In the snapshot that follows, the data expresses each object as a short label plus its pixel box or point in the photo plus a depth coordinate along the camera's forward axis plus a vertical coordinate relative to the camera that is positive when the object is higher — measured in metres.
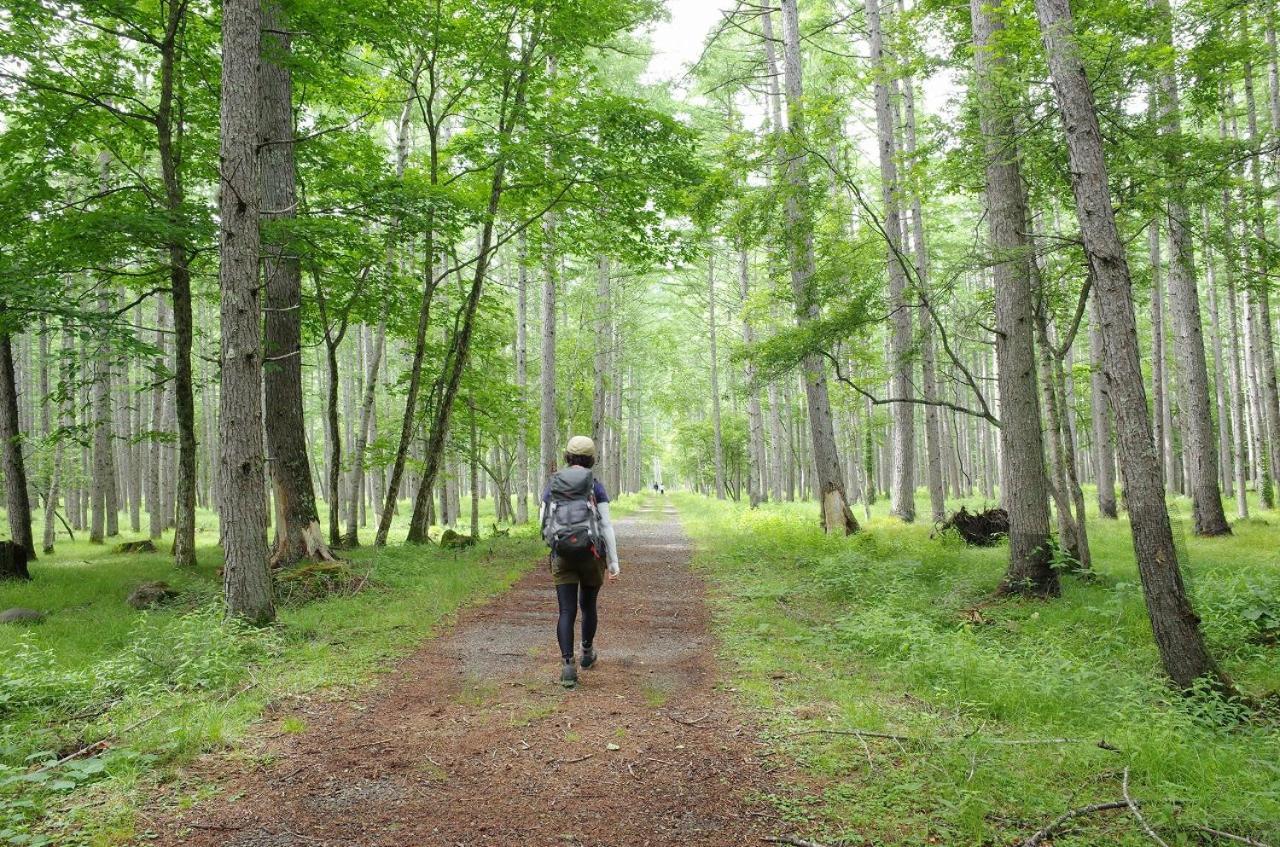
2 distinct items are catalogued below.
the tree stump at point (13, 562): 10.33 -1.05
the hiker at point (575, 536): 5.45 -0.58
